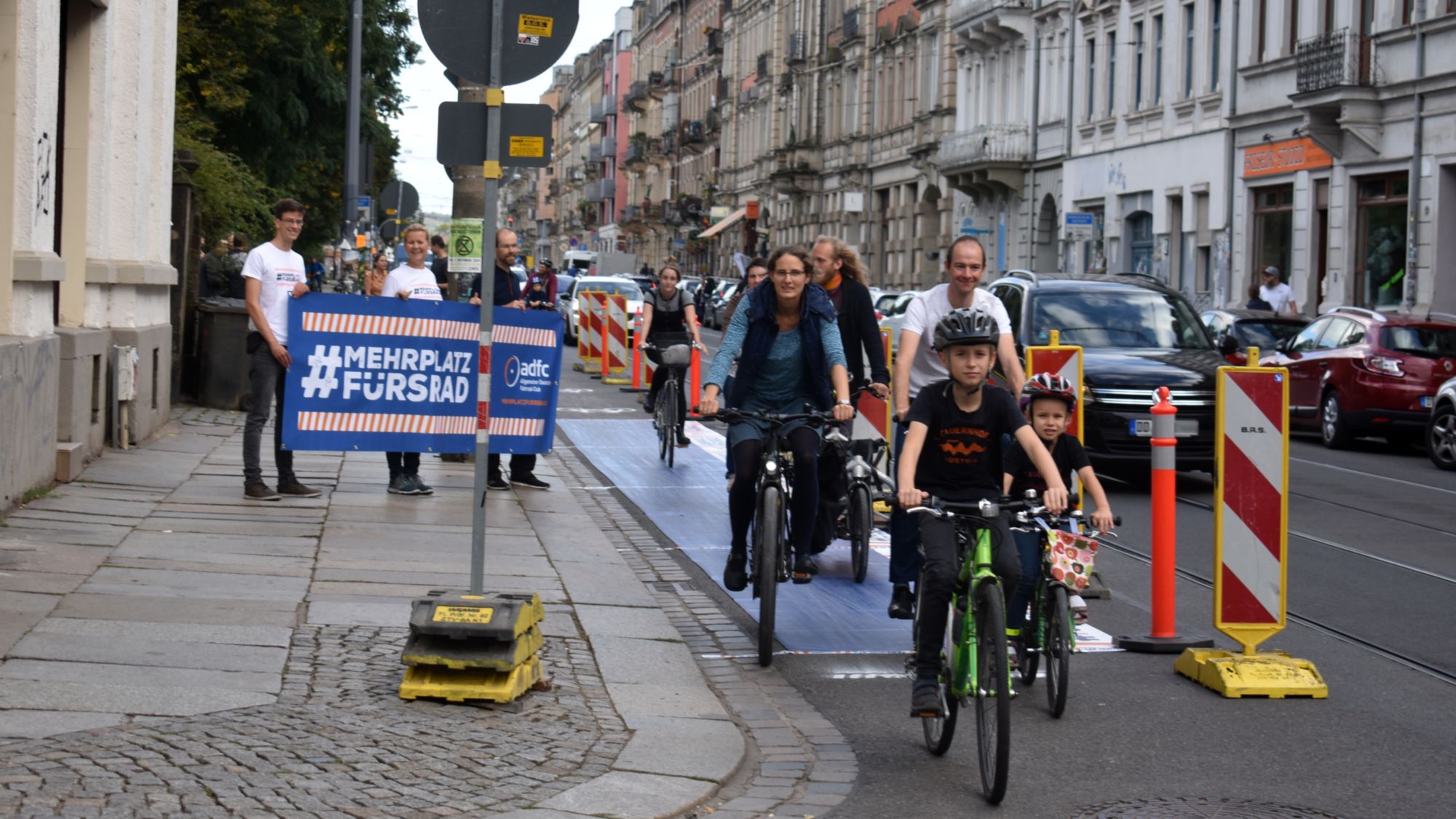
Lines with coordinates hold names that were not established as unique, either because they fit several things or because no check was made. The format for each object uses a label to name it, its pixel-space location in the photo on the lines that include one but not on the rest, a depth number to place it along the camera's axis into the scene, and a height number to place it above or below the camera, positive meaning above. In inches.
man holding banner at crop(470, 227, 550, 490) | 571.8 +12.3
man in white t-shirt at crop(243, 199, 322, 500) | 487.2 +5.3
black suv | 626.8 +4.0
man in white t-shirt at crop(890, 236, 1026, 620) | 352.8 +0.7
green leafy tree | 944.9 +155.8
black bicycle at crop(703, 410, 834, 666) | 328.8 -30.9
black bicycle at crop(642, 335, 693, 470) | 682.8 -24.6
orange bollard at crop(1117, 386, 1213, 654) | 332.8 -25.3
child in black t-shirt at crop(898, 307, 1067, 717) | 260.5 -14.1
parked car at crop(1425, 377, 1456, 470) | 755.4 -24.8
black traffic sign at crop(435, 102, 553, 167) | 297.6 +32.1
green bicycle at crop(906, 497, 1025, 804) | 238.2 -38.8
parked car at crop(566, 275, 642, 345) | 1716.3 +50.5
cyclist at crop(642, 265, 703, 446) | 780.6 +12.5
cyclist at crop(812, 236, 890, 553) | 404.5 +11.1
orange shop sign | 1376.7 +152.2
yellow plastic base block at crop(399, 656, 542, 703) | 274.7 -49.8
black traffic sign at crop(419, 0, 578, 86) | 293.9 +47.5
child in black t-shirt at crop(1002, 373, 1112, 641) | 296.8 -16.1
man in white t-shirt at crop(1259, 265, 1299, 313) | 1197.7 +43.3
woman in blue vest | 350.9 -3.3
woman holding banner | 530.6 +14.0
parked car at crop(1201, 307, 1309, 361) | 1007.6 +18.8
